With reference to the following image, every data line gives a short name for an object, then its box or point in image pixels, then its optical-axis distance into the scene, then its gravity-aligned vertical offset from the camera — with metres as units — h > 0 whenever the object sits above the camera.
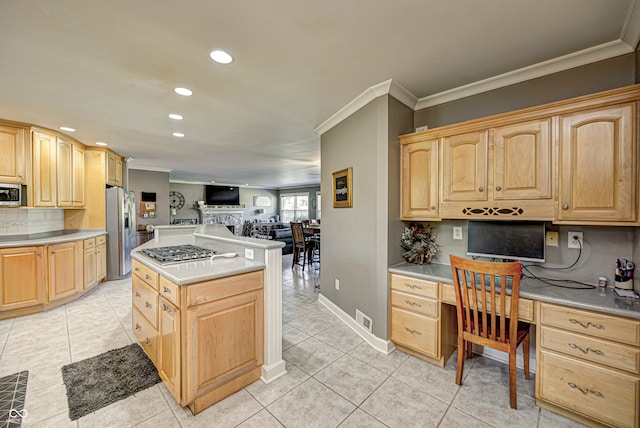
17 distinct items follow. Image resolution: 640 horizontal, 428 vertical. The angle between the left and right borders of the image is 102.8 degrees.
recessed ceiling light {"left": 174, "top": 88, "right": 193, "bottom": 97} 2.42 +1.16
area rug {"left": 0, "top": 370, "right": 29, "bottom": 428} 1.62 -1.32
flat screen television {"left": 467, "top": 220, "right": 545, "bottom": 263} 2.01 -0.24
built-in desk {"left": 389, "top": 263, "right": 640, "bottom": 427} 1.44 -0.85
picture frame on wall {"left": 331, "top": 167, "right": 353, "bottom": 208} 2.89 +0.28
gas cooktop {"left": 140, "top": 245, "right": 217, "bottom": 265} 2.02 -0.37
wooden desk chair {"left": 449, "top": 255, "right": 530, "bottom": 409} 1.72 -0.71
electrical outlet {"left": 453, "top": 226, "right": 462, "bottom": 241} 2.49 -0.21
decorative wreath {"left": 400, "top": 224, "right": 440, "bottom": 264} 2.57 -0.34
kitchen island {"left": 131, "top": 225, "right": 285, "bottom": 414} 1.62 -0.77
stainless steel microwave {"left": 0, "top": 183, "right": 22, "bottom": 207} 3.20 +0.21
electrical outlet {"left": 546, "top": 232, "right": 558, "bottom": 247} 2.05 -0.22
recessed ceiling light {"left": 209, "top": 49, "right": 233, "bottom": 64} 1.85 +1.16
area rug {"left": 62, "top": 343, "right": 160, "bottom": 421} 1.78 -1.31
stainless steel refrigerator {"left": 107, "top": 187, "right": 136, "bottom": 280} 4.71 -0.40
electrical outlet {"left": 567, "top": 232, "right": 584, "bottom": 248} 1.96 -0.22
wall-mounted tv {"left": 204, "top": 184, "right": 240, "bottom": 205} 10.79 +0.72
